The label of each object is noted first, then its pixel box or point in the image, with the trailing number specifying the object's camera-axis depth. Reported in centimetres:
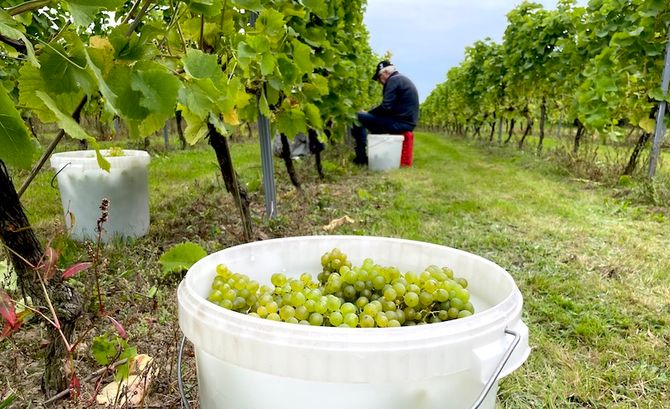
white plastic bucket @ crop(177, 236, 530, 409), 73
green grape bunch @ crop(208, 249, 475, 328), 92
